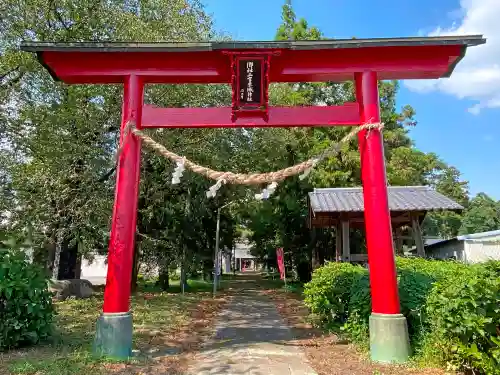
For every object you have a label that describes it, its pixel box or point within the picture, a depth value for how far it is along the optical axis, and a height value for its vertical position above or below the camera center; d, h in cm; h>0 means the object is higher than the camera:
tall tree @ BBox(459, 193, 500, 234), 4848 +659
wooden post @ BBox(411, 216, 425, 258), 1182 +109
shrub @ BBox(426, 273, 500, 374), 442 -55
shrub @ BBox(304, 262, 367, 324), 805 -40
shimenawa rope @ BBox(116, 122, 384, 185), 589 +166
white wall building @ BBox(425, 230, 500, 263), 1557 +110
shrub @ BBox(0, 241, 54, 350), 599 -44
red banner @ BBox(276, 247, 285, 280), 2043 +74
